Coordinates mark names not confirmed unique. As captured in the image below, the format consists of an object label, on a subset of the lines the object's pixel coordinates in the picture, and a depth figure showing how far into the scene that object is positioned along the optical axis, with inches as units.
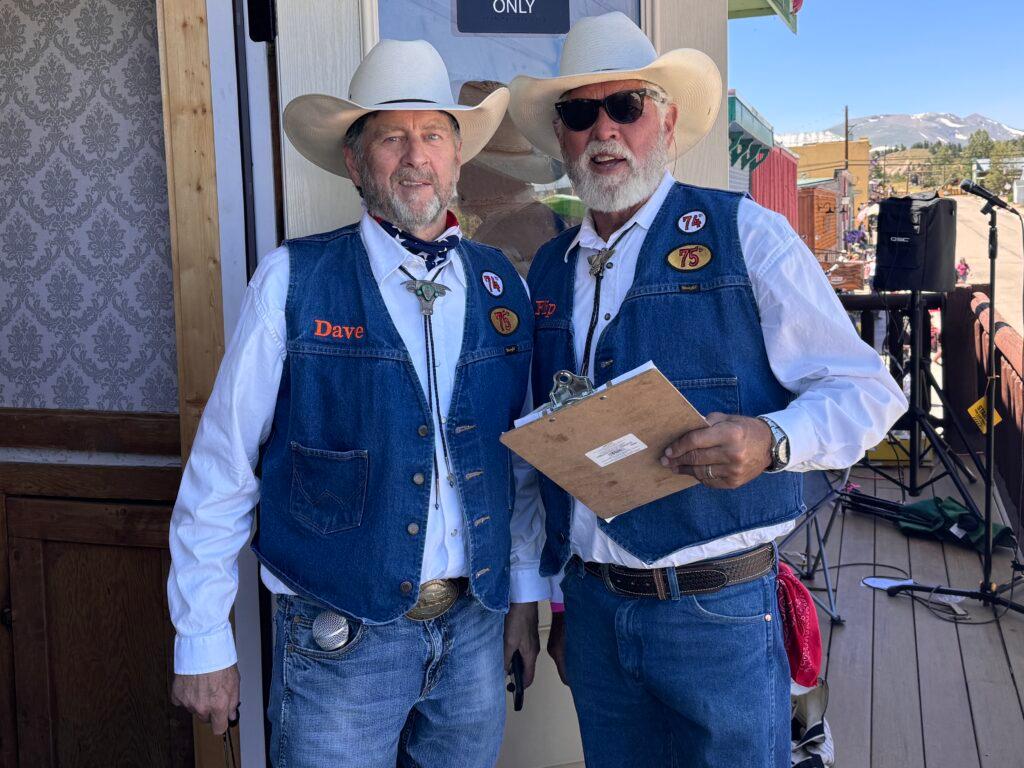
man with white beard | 66.1
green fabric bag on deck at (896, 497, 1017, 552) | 209.9
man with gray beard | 67.3
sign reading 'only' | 96.6
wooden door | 105.6
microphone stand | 179.0
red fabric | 74.9
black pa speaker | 258.2
